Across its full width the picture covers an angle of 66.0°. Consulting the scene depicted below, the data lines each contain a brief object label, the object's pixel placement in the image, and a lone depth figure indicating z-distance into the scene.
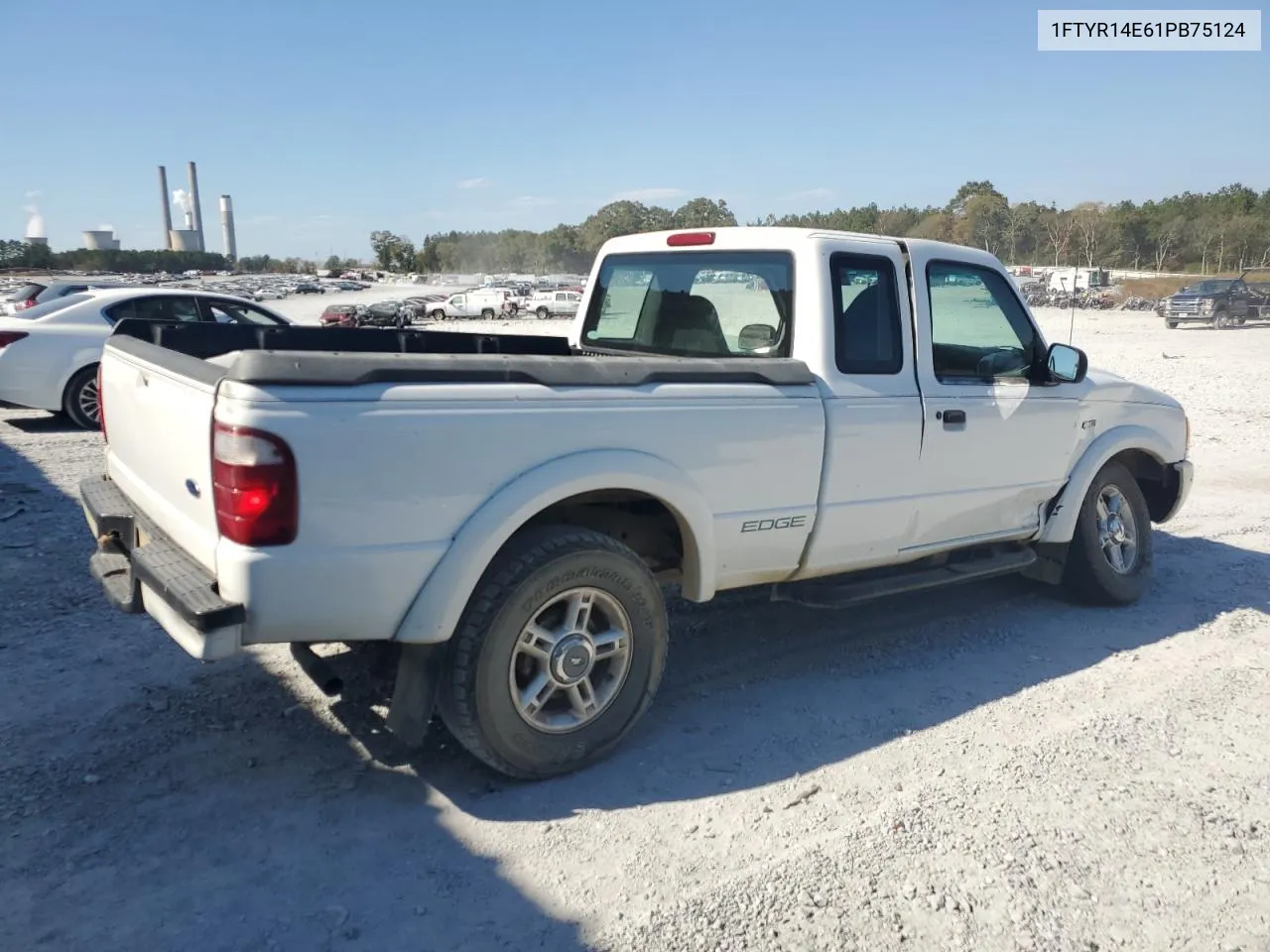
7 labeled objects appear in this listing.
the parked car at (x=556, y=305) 51.53
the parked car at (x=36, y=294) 16.56
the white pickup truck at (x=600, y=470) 2.98
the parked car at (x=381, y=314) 35.34
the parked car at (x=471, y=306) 52.16
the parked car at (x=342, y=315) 37.73
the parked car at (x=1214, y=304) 33.19
